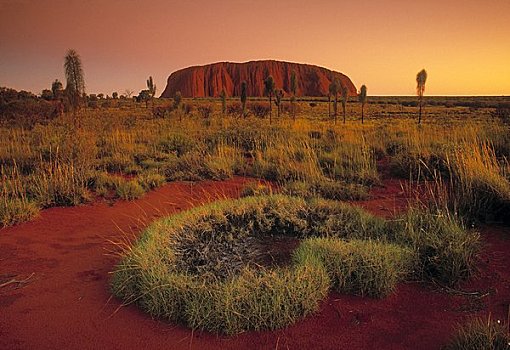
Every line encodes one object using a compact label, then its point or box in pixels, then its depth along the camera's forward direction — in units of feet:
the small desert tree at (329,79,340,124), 97.30
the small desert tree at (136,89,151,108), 147.68
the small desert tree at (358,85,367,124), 99.25
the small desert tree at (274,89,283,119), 83.78
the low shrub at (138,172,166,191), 24.35
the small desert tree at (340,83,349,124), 98.61
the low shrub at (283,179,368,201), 21.26
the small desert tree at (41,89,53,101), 101.71
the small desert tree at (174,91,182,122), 110.18
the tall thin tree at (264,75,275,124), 77.61
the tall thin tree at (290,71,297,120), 86.47
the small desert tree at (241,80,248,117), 90.63
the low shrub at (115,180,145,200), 22.40
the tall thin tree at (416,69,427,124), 79.25
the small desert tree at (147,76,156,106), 94.84
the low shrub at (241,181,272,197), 21.01
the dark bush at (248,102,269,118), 106.16
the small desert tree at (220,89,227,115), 102.95
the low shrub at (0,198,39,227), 17.58
